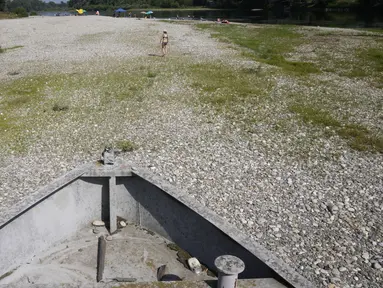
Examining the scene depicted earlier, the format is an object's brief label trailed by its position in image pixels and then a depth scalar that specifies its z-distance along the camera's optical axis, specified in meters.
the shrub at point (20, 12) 101.33
